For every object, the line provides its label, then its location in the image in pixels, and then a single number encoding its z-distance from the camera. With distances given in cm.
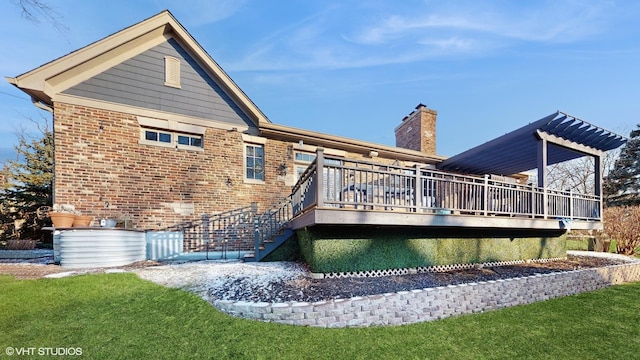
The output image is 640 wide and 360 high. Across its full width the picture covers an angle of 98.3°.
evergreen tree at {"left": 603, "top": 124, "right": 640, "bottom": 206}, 2073
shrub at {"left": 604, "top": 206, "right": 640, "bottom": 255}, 1127
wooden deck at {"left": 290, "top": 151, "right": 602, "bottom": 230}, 521
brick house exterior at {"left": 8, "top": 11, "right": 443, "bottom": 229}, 736
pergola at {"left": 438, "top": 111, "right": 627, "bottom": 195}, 802
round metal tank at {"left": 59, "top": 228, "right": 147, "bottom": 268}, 644
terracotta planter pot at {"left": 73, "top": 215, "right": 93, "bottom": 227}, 686
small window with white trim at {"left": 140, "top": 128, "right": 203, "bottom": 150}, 830
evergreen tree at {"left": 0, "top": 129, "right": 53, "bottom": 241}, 1262
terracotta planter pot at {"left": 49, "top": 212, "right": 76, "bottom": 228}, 650
